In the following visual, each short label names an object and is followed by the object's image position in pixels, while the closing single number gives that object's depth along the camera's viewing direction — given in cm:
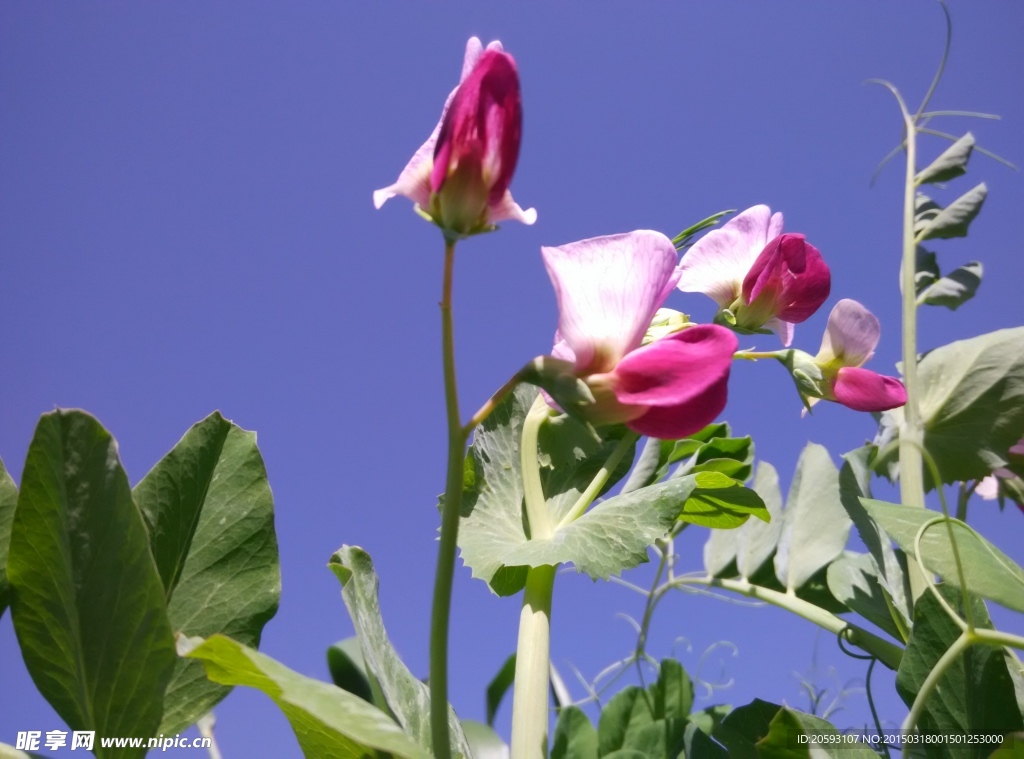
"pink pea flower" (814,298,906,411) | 35
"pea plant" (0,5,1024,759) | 28
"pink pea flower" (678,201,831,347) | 35
